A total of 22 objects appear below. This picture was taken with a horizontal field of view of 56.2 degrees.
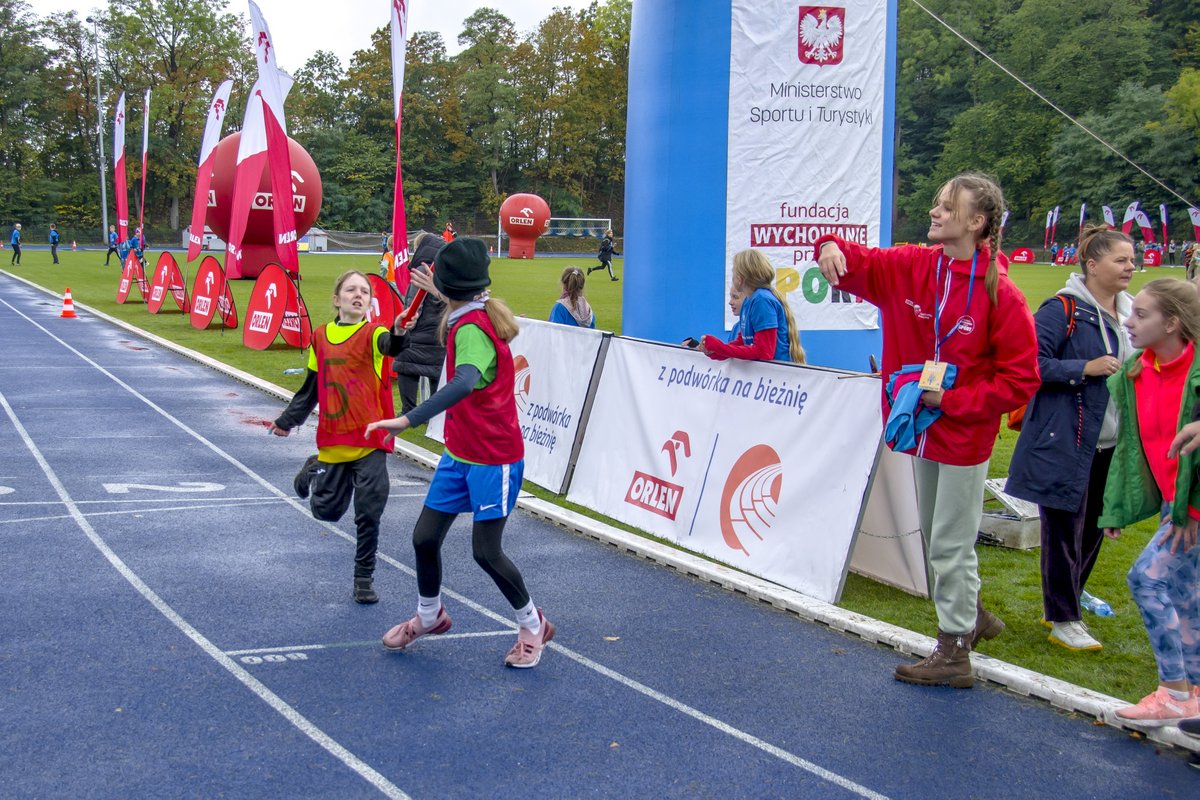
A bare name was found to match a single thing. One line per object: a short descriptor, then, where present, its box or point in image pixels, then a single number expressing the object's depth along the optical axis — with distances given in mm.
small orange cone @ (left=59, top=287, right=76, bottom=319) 24531
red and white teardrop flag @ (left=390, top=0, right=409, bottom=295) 12180
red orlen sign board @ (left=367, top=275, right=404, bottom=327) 15898
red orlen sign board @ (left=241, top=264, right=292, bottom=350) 18594
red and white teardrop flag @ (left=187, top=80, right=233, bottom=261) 24688
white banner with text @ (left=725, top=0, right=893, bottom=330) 10539
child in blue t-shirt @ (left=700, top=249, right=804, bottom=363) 7277
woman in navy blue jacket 5512
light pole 56862
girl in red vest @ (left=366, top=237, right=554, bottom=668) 5137
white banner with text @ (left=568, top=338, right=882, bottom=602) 6426
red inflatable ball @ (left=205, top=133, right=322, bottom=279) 35281
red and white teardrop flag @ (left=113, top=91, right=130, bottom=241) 29781
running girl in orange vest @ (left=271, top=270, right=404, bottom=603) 6281
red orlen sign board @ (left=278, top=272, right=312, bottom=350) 18733
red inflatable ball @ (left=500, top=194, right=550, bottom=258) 61875
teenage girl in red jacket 4984
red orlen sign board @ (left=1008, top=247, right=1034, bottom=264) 64312
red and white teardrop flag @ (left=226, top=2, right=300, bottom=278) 16391
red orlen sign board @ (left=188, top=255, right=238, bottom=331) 22406
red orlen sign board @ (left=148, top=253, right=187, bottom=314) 25844
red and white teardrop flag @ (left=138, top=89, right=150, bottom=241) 30259
